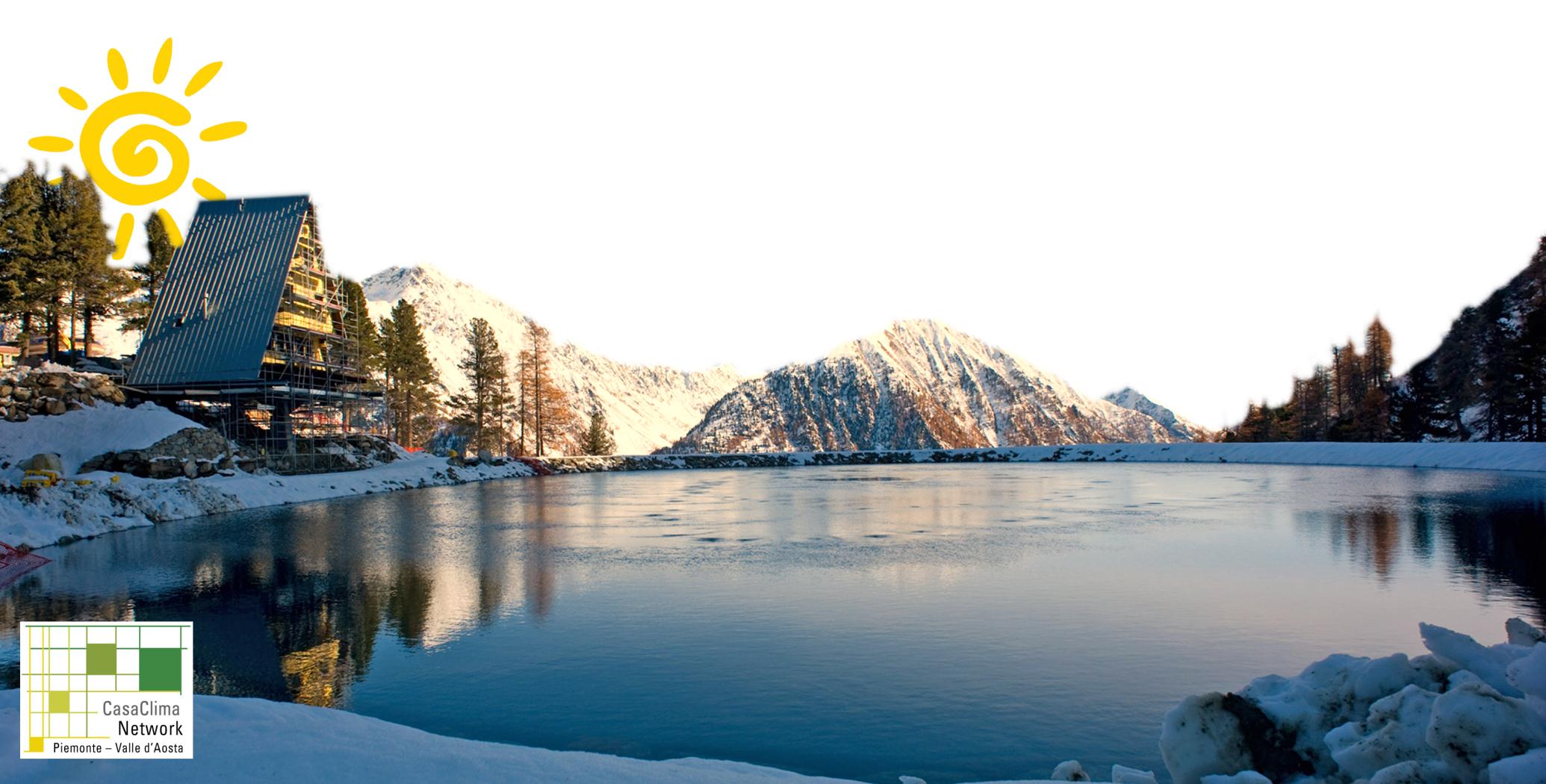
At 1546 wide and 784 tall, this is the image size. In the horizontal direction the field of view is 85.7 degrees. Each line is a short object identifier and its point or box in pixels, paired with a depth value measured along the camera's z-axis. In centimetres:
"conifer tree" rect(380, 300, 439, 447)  8100
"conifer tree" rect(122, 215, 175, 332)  7050
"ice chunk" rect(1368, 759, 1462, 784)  582
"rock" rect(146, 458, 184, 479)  3947
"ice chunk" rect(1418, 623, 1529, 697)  719
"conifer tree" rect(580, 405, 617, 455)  10856
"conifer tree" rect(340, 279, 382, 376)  7062
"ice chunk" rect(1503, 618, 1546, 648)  816
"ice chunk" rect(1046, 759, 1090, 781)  675
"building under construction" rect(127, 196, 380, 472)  5472
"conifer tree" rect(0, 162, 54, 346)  5209
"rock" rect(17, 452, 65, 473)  3475
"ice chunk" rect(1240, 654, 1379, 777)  688
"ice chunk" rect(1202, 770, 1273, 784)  626
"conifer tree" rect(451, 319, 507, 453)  9006
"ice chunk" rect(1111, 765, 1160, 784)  669
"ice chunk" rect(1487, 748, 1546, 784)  543
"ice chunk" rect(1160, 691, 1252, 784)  665
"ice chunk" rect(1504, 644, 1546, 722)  646
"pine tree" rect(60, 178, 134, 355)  5925
